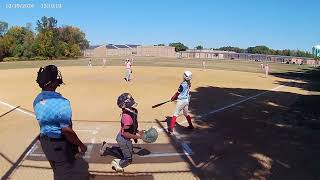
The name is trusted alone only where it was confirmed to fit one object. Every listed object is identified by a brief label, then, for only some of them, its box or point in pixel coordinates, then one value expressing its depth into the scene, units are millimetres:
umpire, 3398
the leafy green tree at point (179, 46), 120035
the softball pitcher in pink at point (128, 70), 20828
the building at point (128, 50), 90501
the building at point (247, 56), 81879
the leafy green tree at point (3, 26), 91879
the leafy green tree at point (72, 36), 71833
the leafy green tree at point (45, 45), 64896
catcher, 5447
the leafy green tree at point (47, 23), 73704
